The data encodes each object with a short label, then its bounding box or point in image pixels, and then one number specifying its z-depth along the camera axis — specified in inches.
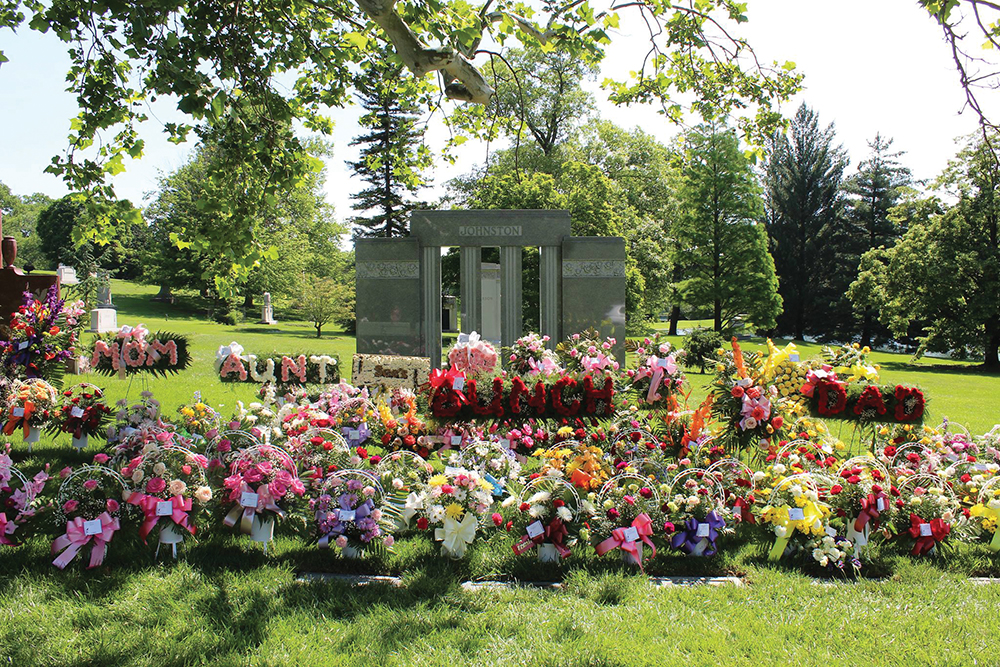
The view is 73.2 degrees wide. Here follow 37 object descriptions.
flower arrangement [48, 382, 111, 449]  273.6
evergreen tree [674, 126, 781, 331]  1011.9
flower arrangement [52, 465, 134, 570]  166.1
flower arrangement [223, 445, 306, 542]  175.0
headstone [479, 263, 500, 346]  627.3
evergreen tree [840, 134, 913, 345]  1508.4
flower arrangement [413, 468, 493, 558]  173.9
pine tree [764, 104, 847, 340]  1547.7
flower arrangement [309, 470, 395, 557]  176.1
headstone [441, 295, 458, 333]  1248.8
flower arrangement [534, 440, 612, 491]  185.5
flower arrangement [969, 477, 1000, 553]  185.5
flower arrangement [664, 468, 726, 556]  179.3
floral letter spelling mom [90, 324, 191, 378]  281.1
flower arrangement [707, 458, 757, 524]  192.7
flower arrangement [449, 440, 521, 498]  213.5
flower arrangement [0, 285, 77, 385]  291.3
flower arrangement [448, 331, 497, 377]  262.7
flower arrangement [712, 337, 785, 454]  211.2
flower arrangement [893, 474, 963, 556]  182.2
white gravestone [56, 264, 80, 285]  981.7
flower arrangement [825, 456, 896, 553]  178.2
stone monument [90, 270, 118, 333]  754.2
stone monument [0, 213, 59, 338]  340.5
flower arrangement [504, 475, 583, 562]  175.6
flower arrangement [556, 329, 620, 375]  241.6
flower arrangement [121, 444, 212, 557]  168.9
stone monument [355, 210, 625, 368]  473.1
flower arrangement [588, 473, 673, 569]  172.9
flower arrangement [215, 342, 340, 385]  304.0
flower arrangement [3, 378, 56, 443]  254.5
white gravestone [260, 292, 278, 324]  1263.5
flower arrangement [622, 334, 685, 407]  250.8
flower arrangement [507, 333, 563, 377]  267.9
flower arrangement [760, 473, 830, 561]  174.6
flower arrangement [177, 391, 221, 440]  239.3
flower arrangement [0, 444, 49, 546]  169.8
